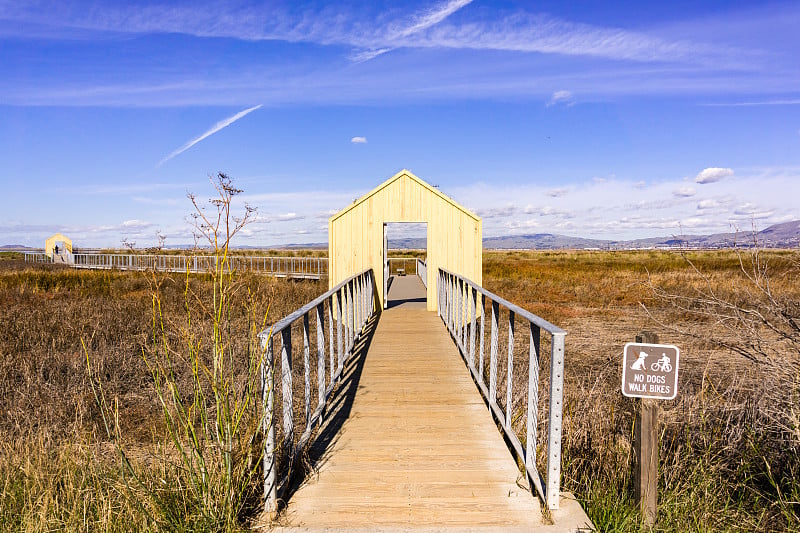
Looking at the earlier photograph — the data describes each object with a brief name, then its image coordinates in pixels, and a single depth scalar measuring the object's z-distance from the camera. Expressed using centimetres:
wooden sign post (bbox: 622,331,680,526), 294
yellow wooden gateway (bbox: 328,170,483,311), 1228
